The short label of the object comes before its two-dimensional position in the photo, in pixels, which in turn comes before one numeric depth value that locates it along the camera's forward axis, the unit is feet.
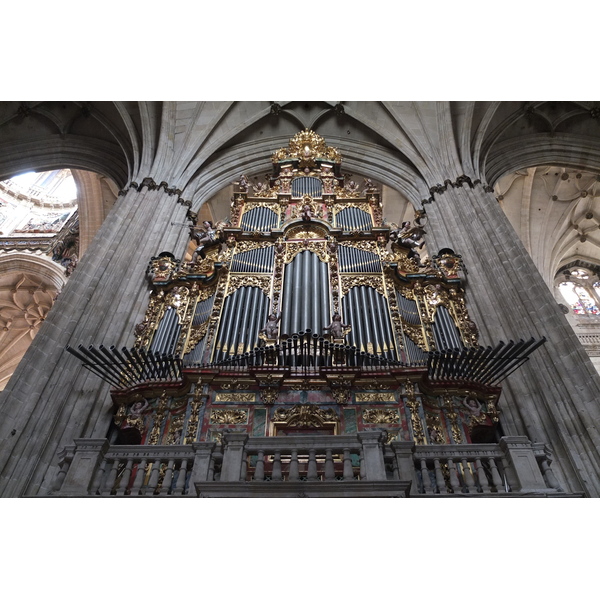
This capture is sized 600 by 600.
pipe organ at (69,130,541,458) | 23.36
